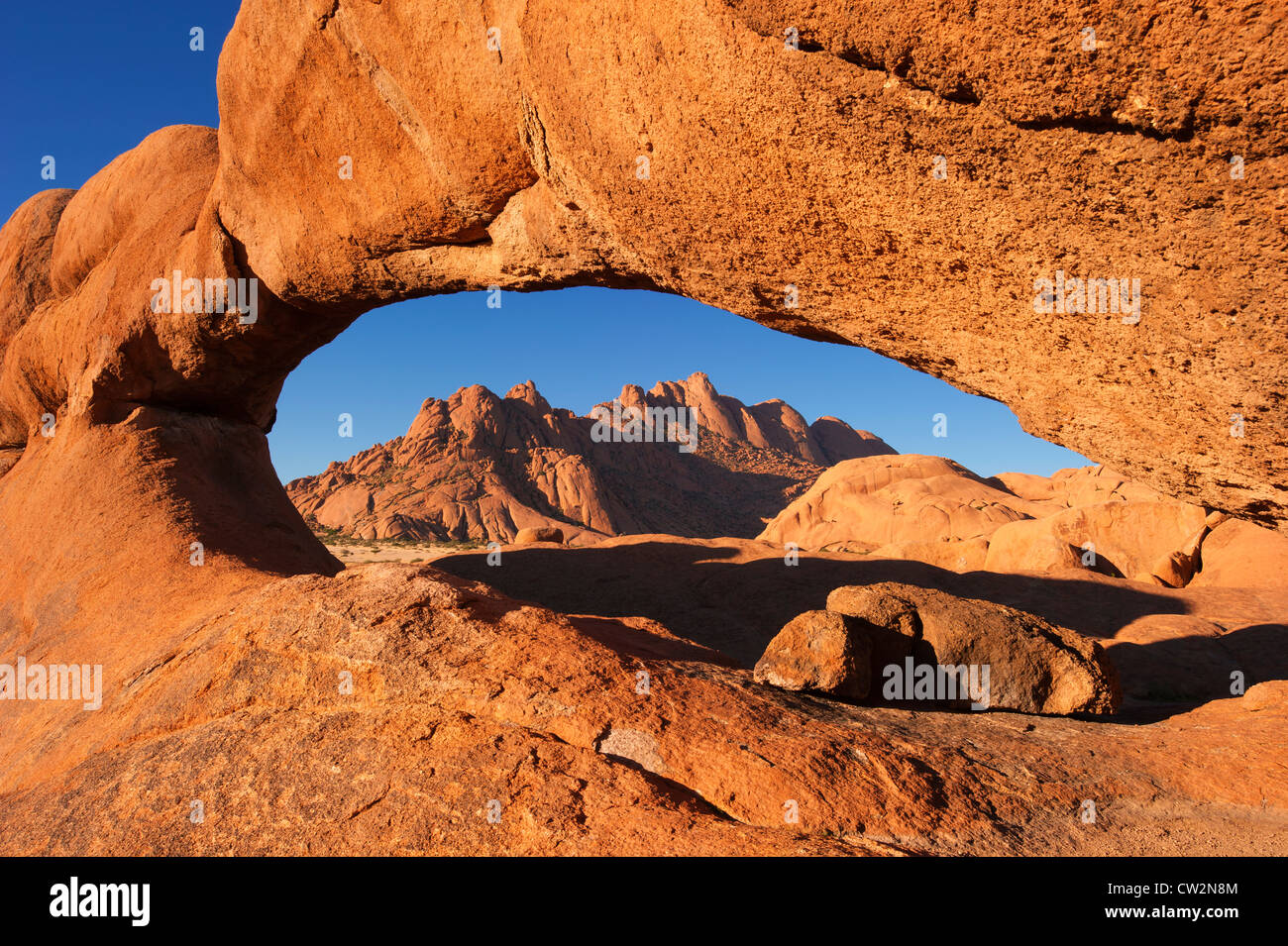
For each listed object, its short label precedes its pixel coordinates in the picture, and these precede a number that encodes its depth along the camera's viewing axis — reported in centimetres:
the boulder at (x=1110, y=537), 1319
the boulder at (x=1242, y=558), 1153
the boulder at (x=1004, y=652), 508
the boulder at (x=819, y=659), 454
